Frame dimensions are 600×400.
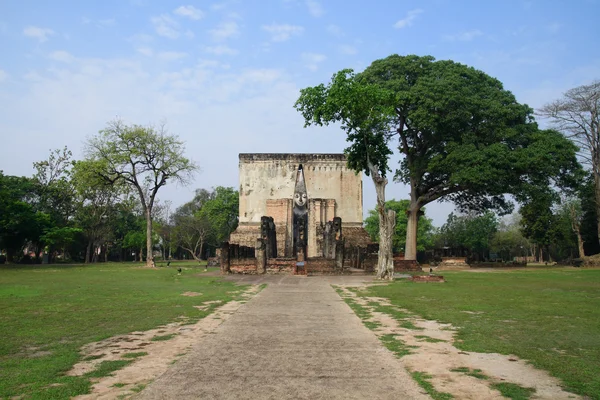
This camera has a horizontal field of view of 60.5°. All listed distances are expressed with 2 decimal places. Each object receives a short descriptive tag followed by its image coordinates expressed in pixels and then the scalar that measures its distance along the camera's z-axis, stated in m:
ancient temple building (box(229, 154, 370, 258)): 38.06
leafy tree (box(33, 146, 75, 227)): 46.69
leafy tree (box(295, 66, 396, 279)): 21.19
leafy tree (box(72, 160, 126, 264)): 49.38
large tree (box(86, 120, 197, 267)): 36.78
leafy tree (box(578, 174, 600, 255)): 38.50
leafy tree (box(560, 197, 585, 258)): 46.25
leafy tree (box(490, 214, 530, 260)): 66.56
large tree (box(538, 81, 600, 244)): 31.73
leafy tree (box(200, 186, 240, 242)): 60.25
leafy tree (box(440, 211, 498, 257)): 63.19
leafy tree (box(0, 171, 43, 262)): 35.56
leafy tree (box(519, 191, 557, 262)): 47.06
